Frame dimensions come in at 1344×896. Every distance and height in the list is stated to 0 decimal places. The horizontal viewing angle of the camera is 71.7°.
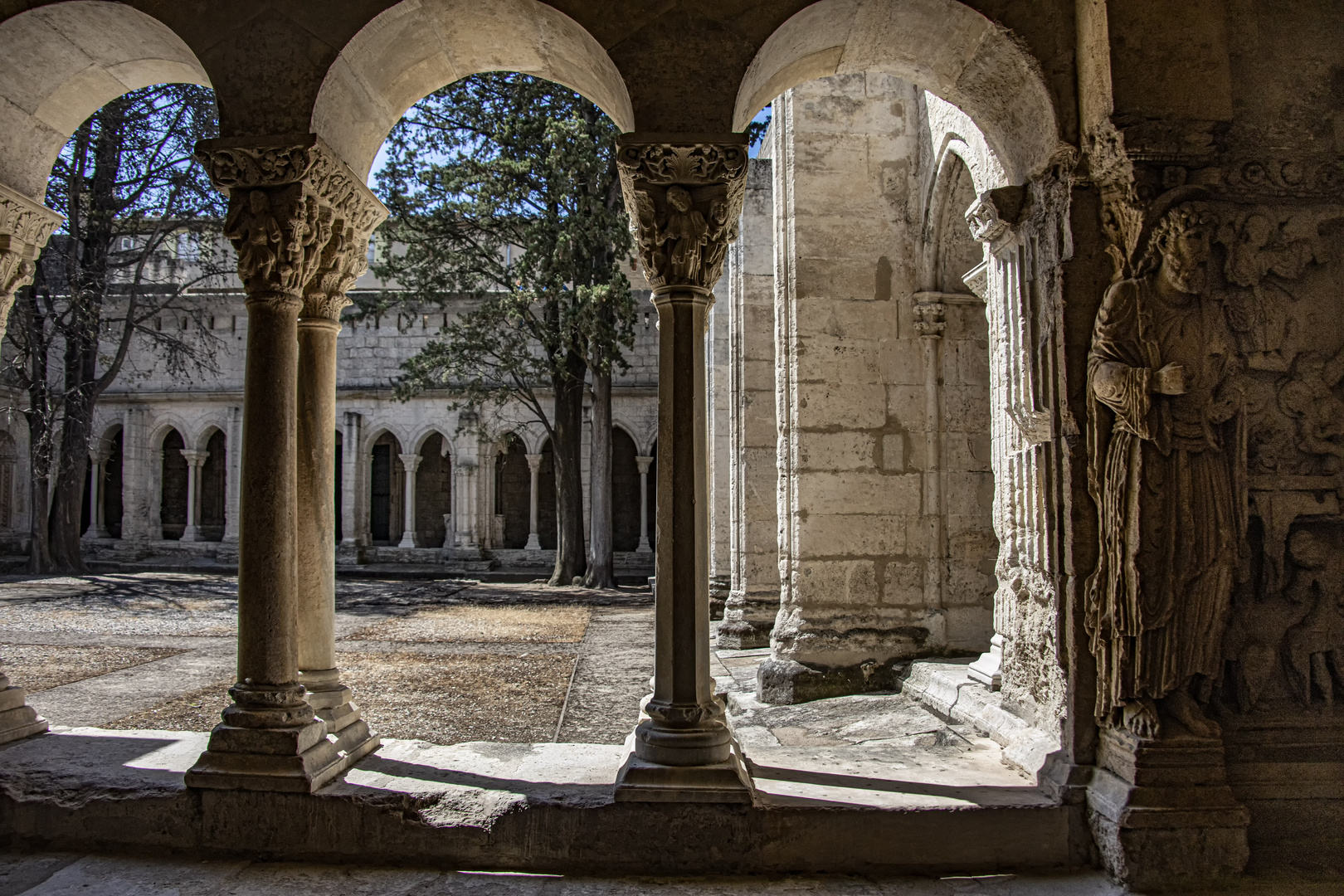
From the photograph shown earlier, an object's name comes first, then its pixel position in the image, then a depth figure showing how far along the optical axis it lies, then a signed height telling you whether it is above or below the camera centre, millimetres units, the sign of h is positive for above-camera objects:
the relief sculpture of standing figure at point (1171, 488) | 3271 +27
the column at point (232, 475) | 19297 +638
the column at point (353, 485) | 19344 +388
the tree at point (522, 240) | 13867 +4096
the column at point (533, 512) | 19500 -206
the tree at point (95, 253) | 15617 +4501
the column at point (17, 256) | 3987 +1142
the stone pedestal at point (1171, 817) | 3141 -1098
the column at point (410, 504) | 19828 -6
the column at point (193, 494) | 20078 +260
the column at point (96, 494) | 20438 +269
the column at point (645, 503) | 18625 -39
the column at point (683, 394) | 3461 +403
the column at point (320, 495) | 3947 +39
